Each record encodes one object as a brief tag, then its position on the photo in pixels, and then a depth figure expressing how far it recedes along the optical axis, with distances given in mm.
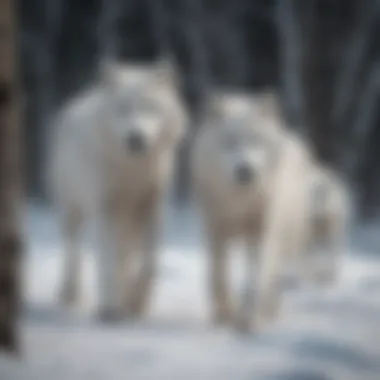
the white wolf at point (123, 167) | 22709
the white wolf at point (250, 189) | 22568
